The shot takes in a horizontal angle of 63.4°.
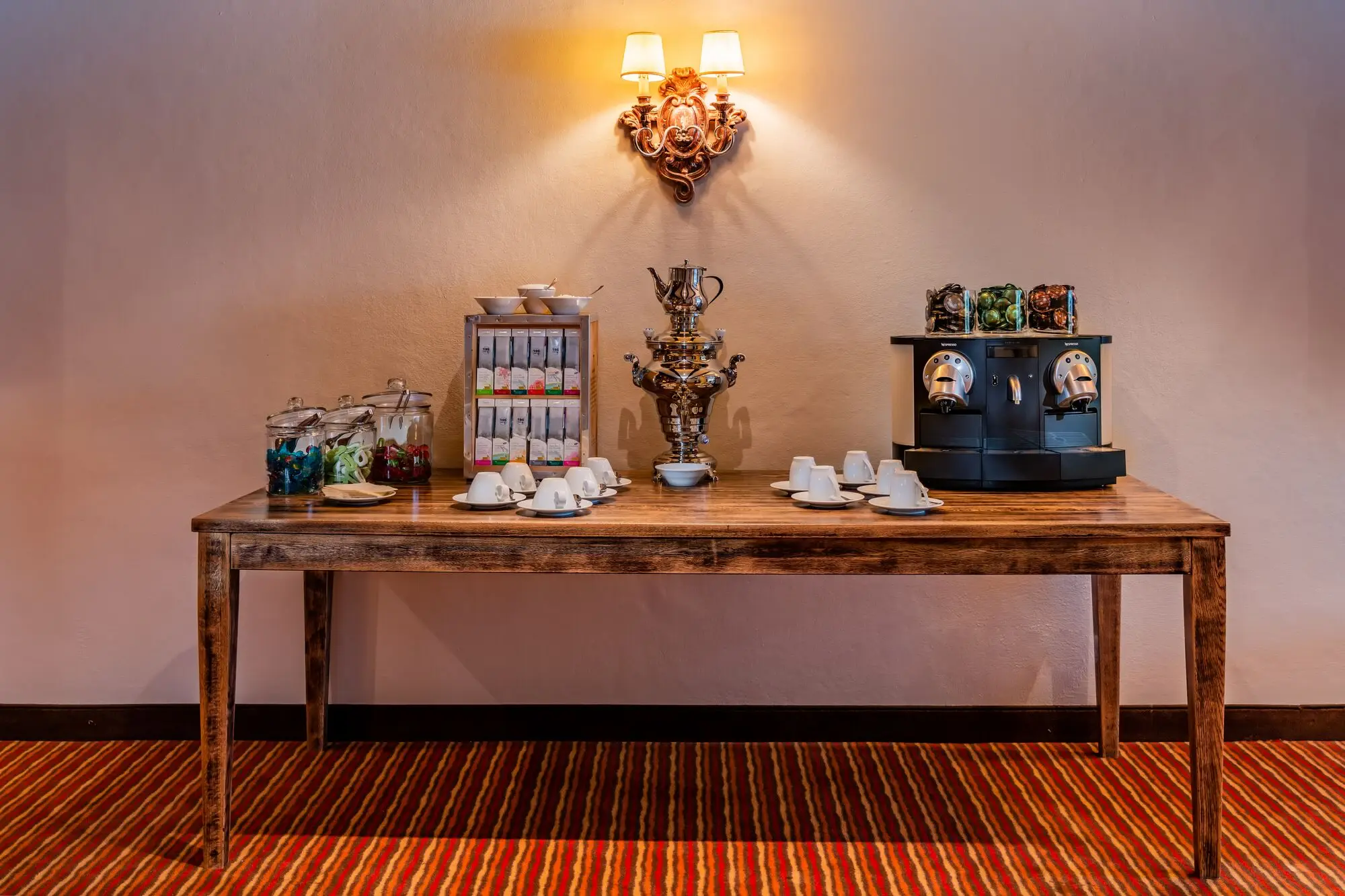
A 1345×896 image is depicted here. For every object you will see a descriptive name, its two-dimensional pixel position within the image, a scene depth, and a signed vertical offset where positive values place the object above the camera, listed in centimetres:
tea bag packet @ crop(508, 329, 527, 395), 241 +18
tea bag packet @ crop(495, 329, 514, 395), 241 +18
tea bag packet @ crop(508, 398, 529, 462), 241 +4
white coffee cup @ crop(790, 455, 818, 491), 227 -5
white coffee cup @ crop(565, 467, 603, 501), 214 -7
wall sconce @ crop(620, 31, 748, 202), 259 +77
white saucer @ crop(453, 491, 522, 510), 208 -11
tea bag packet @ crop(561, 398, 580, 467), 241 +3
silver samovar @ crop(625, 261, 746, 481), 244 +17
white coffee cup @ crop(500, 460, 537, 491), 220 -6
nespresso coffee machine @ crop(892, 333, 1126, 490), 223 +8
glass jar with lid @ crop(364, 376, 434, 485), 241 +3
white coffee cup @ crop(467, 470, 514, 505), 207 -8
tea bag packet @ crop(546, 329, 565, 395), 241 +21
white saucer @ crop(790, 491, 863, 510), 210 -10
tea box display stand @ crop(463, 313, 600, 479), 241 +12
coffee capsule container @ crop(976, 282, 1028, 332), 235 +30
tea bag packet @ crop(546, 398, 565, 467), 241 +3
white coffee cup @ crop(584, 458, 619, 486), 230 -5
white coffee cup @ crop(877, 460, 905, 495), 214 -5
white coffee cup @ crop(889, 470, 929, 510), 201 -8
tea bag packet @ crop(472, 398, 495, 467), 242 +5
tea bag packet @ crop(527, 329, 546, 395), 241 +19
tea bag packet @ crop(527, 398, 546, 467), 241 +3
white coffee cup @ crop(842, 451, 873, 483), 234 -4
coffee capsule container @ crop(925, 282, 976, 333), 234 +30
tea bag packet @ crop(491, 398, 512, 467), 242 +3
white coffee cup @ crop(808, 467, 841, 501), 211 -7
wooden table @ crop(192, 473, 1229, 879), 192 -18
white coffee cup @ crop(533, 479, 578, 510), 201 -9
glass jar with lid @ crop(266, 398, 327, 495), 219 -3
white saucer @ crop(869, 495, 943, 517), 201 -11
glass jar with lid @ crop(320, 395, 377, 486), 228 +1
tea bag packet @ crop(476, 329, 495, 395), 241 +19
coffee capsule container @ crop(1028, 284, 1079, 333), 232 +30
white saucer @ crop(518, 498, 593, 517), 201 -12
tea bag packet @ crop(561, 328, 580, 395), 241 +18
